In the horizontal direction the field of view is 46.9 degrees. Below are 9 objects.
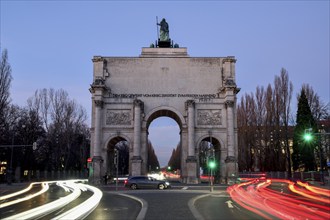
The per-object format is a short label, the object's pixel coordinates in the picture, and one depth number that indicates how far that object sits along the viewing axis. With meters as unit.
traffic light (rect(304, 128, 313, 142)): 29.47
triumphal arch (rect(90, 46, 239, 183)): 47.82
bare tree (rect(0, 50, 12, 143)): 42.50
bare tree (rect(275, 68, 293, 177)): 56.54
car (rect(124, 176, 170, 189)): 36.26
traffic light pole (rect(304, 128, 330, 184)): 29.47
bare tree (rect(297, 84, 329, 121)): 59.58
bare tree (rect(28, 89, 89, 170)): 65.44
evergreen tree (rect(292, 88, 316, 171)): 54.31
